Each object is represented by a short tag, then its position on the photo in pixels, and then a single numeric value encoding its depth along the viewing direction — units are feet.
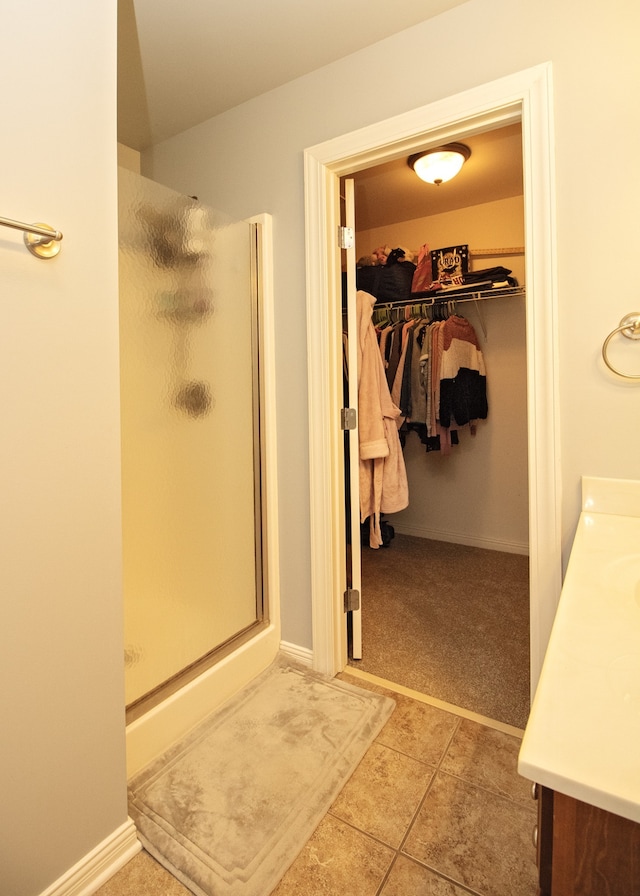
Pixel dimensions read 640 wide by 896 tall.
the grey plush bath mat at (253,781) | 3.77
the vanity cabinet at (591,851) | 1.40
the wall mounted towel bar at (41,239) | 2.98
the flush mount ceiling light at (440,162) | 7.62
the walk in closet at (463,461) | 7.70
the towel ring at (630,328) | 4.17
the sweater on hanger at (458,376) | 9.95
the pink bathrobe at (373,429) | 7.22
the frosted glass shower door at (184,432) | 4.79
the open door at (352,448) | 6.17
